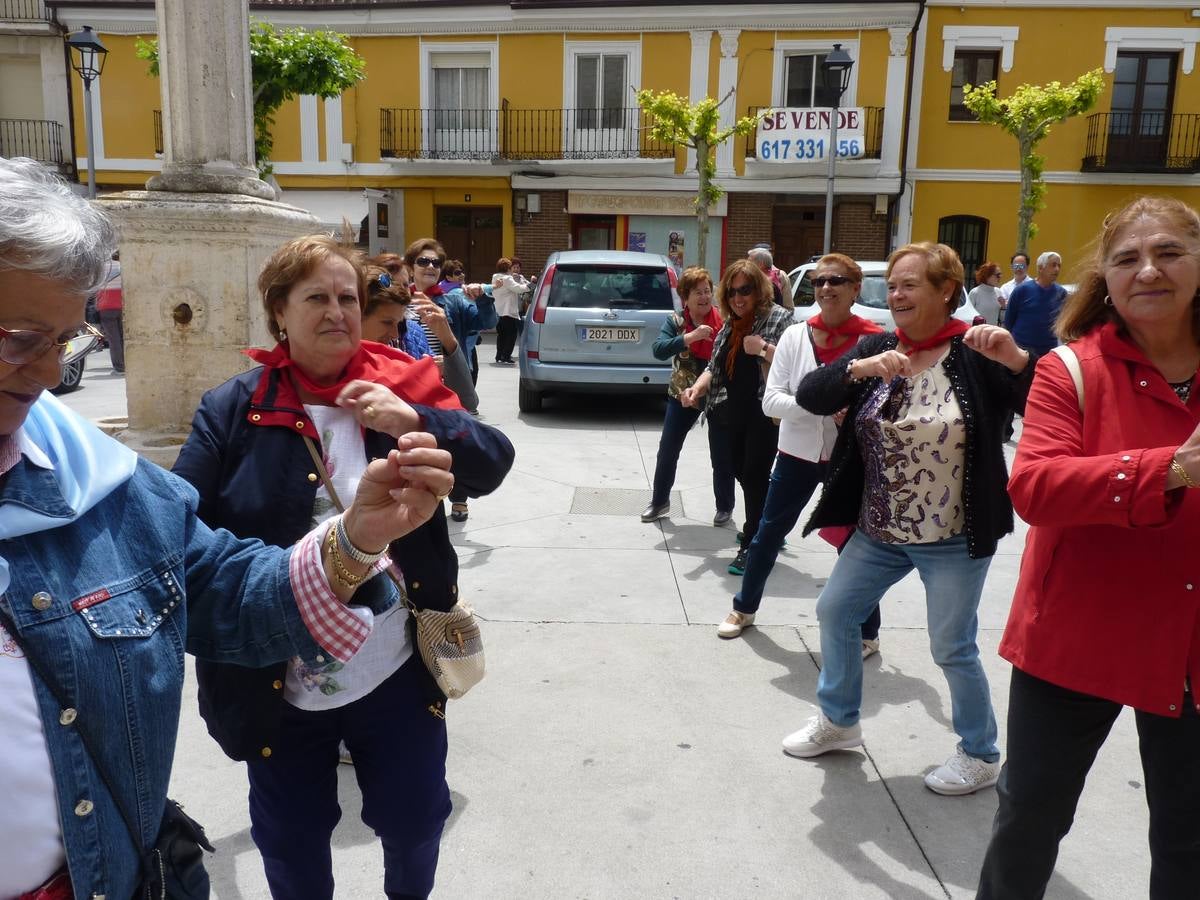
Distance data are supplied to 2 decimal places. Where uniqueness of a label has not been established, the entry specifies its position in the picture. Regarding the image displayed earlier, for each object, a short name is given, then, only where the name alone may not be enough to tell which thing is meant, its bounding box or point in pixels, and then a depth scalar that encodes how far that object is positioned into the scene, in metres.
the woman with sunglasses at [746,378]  5.45
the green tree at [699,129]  19.09
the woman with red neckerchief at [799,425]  4.29
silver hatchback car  9.95
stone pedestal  5.14
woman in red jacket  2.04
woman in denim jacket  1.22
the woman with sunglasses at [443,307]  4.31
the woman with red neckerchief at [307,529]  2.13
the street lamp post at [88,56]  14.98
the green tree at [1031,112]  18.97
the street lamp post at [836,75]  14.70
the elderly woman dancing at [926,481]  3.07
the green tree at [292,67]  15.45
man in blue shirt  9.27
